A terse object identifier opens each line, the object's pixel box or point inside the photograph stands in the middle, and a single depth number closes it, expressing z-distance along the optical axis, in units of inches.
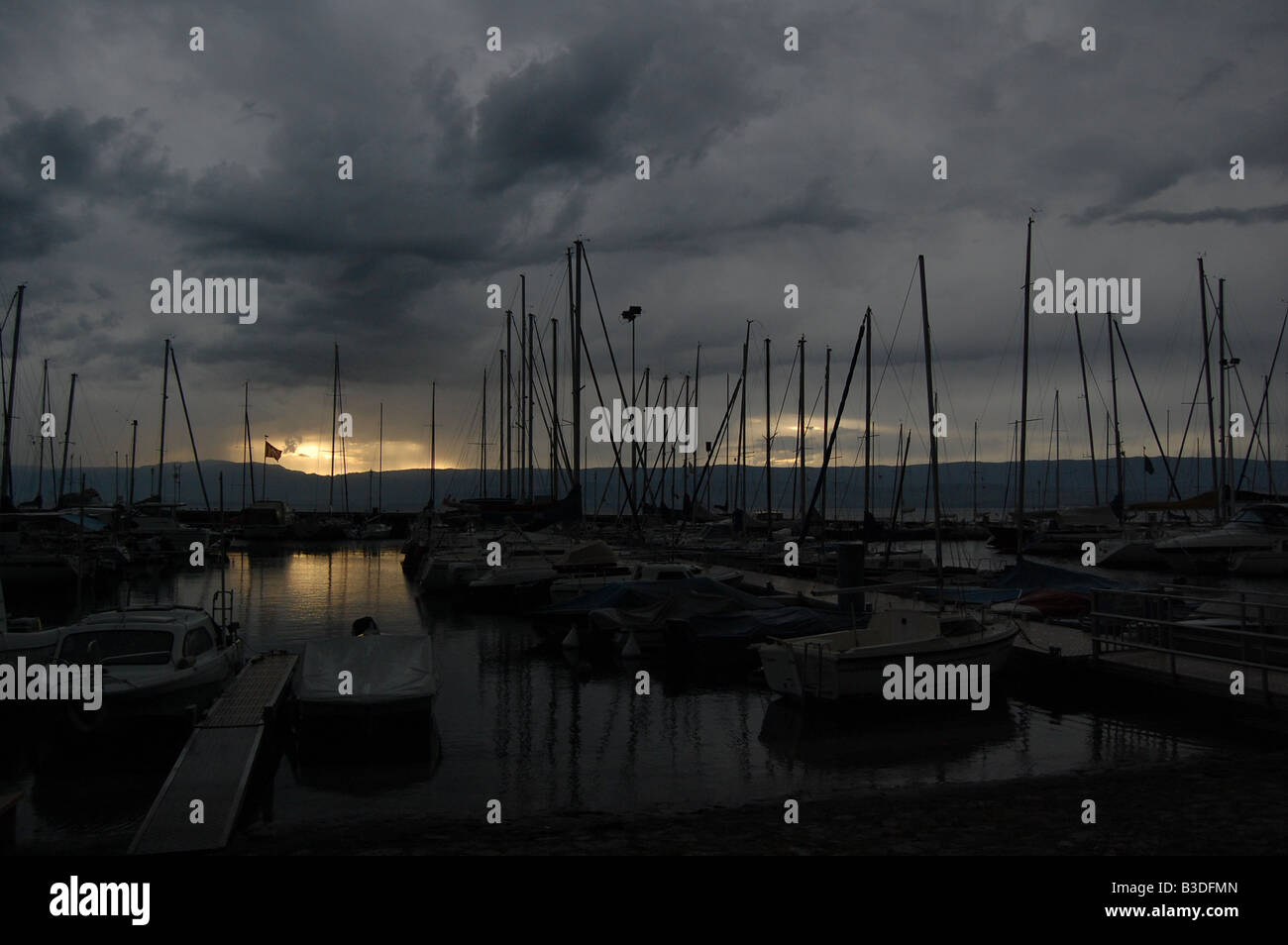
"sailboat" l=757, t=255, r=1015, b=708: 743.1
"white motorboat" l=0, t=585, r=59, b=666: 732.7
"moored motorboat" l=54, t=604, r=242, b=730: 643.5
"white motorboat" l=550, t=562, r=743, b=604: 1360.7
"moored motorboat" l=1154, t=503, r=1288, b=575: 2201.0
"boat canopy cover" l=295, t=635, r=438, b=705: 671.8
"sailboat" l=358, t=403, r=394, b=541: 4094.5
